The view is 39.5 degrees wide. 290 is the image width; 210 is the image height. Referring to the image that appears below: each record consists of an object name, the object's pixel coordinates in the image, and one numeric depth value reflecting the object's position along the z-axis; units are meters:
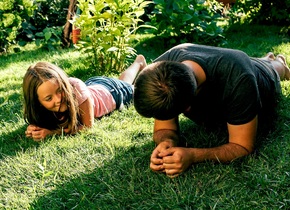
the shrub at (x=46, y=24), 6.29
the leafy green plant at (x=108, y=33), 4.25
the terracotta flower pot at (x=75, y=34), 5.44
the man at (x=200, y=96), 2.04
